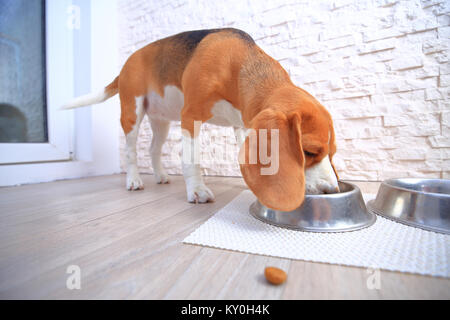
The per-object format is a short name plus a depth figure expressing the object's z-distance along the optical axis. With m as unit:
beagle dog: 0.63
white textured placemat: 0.49
